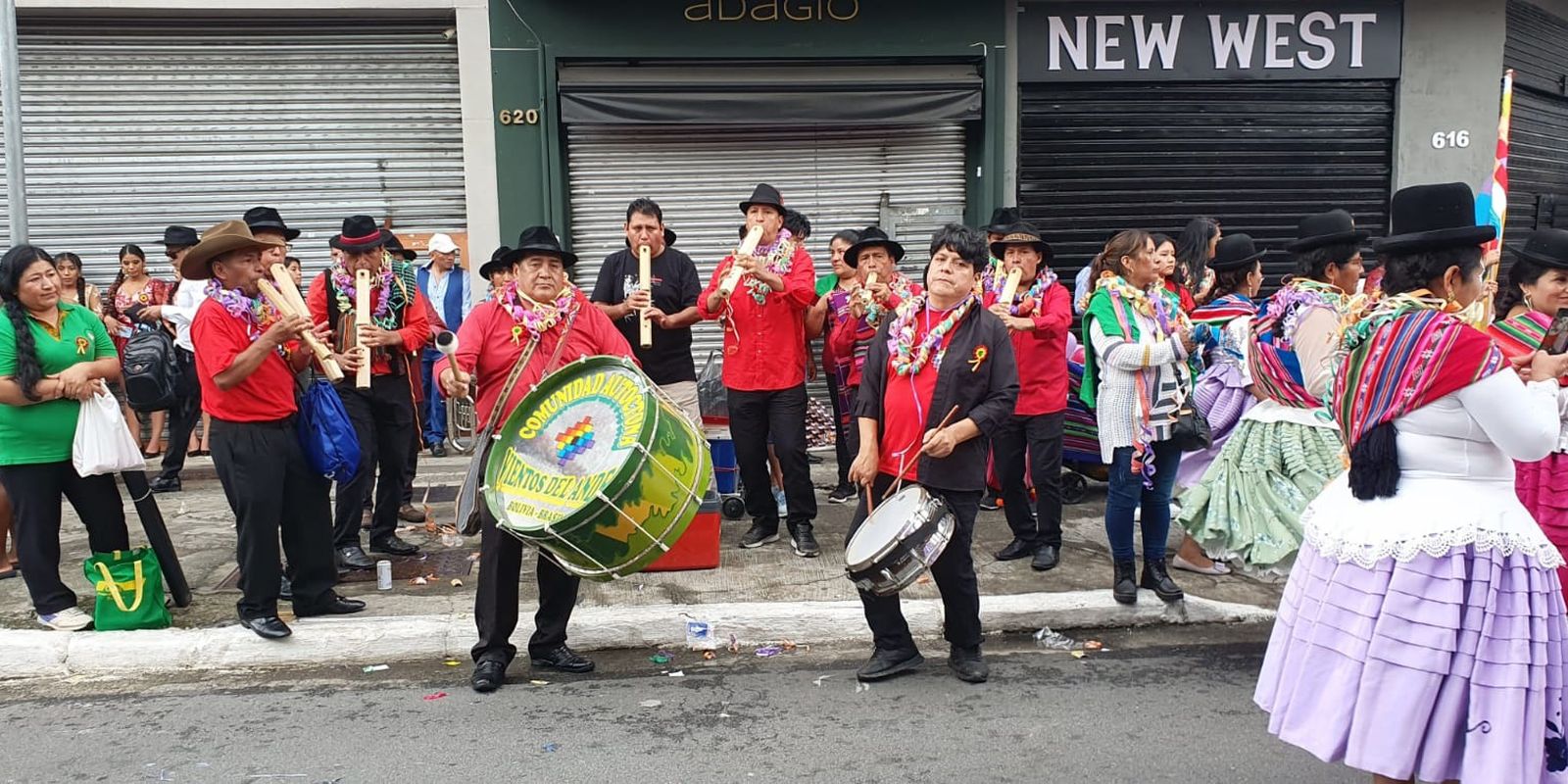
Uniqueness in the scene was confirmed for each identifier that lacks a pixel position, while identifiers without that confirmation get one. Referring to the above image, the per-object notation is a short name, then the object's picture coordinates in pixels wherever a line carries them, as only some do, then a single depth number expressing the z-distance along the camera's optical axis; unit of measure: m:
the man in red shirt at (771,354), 6.73
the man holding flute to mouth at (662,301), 6.92
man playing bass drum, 5.00
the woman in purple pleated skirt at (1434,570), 3.02
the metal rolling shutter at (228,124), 10.15
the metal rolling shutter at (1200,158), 10.94
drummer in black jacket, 4.91
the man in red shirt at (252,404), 5.11
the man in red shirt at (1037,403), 6.58
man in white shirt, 8.69
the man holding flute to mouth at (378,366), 6.52
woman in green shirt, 5.39
